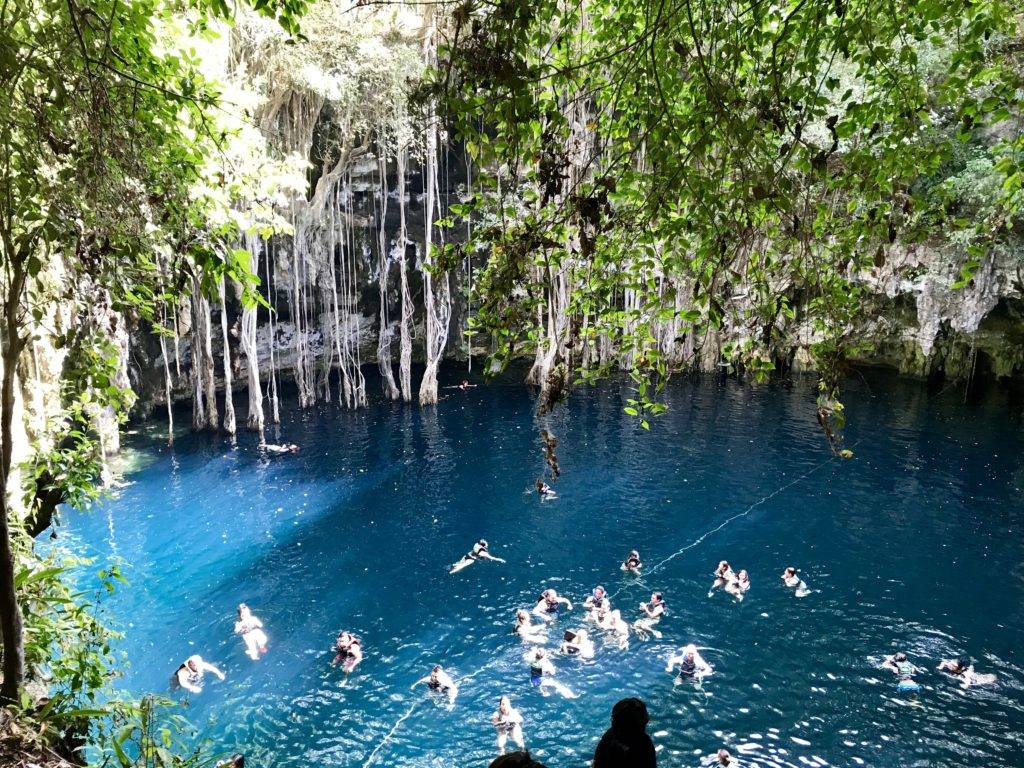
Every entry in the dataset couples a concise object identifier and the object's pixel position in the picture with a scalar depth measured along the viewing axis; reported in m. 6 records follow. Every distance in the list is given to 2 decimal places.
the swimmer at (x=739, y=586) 10.20
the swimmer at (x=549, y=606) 9.63
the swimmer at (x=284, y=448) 17.70
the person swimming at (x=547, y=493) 14.48
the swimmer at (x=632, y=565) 11.02
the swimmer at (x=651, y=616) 9.30
